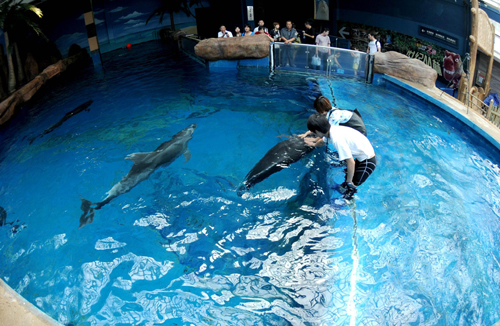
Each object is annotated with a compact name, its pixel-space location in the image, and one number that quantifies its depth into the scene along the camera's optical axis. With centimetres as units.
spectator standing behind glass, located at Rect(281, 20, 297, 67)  1071
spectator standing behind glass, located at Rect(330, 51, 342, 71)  996
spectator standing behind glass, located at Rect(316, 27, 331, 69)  1120
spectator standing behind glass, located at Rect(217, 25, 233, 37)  1264
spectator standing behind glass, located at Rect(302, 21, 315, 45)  1131
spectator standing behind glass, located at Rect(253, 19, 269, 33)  1211
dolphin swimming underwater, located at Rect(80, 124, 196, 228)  583
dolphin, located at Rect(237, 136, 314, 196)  595
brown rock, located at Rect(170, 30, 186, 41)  2011
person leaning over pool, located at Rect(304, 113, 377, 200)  429
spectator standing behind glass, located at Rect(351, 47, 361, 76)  975
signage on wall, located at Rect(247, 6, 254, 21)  1662
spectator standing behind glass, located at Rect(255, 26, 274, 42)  1213
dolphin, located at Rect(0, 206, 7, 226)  579
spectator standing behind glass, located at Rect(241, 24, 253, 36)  1198
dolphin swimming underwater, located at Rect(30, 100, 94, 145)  887
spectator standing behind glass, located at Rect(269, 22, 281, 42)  1176
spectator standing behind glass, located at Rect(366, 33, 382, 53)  1075
